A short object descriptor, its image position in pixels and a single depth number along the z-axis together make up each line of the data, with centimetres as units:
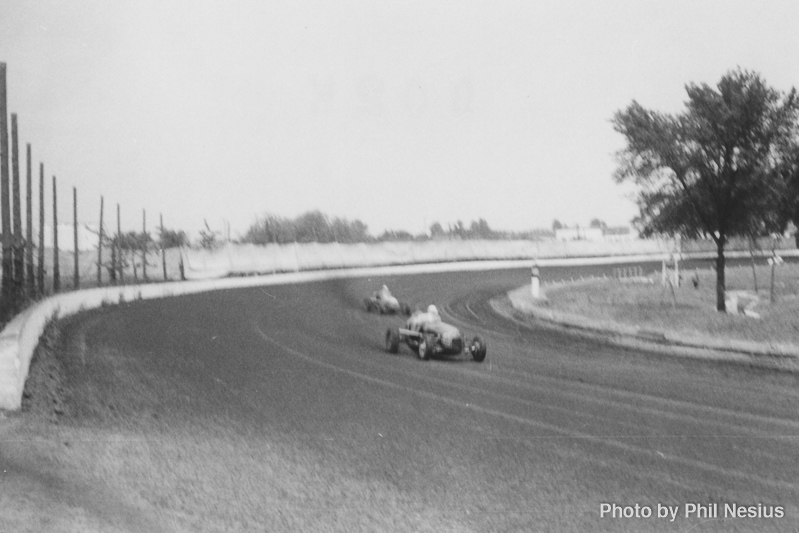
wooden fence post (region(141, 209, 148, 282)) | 3803
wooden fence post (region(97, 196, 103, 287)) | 3427
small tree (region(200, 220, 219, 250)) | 4291
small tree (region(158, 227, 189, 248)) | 4184
